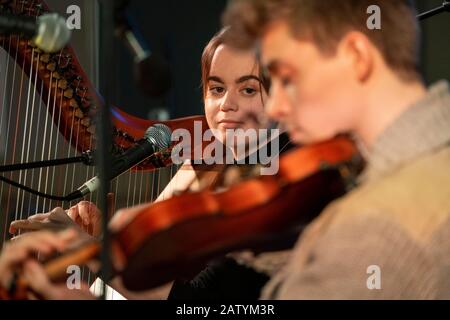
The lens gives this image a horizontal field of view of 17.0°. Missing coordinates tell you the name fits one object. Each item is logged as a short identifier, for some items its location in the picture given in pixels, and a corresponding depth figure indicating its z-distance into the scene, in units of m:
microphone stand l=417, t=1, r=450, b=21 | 2.63
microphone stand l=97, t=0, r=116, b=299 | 2.01
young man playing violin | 2.00
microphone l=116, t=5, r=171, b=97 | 2.06
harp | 2.59
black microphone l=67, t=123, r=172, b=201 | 2.57
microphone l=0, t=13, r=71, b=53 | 2.06
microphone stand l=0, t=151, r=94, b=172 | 2.48
